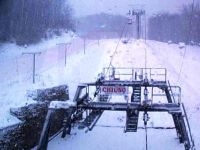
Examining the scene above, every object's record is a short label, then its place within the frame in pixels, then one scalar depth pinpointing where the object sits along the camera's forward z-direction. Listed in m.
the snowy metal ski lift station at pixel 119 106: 7.20
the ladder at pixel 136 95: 11.86
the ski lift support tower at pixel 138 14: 31.33
